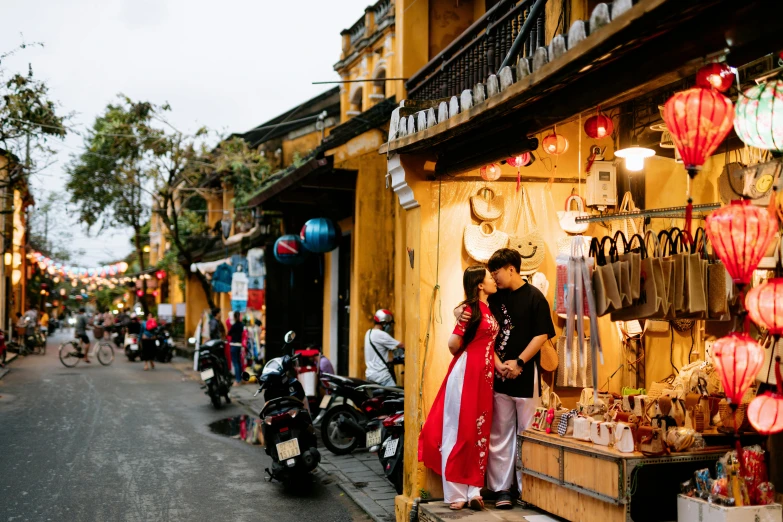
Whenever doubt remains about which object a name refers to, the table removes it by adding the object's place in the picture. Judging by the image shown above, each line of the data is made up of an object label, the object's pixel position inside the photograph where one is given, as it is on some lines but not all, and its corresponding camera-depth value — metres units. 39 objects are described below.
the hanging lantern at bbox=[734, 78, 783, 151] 4.34
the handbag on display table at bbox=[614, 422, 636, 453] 5.63
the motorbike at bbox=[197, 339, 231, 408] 16.03
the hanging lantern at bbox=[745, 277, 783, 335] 4.44
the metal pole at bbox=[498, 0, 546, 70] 6.90
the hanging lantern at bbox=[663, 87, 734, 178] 4.30
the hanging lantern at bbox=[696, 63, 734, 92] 4.48
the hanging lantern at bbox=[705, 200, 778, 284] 4.30
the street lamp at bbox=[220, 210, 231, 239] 27.23
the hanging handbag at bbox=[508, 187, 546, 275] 7.31
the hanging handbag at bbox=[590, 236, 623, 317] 5.71
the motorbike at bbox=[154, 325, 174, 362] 28.61
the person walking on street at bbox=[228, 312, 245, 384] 20.72
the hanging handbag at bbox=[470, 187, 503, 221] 7.38
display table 5.52
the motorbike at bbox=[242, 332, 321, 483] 9.08
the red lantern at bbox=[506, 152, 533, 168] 7.21
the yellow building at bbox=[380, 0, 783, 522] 5.66
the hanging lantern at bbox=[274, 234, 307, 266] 18.20
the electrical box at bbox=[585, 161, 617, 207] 7.45
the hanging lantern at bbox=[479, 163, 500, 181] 7.30
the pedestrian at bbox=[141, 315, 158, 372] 25.92
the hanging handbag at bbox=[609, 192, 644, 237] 7.54
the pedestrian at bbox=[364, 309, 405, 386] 11.43
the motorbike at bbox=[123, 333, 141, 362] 29.78
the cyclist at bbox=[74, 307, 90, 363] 28.59
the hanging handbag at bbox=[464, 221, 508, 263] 7.32
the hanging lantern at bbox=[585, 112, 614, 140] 7.00
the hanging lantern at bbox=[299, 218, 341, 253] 16.03
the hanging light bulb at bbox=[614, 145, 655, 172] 7.07
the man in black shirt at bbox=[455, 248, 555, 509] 6.77
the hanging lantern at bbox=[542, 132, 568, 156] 7.23
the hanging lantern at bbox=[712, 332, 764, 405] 4.44
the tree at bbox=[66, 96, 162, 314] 30.42
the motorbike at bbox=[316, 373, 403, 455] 11.14
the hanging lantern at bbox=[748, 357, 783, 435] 4.42
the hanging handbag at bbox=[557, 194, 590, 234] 7.46
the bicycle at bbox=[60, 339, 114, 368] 26.56
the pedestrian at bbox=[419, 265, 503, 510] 6.53
